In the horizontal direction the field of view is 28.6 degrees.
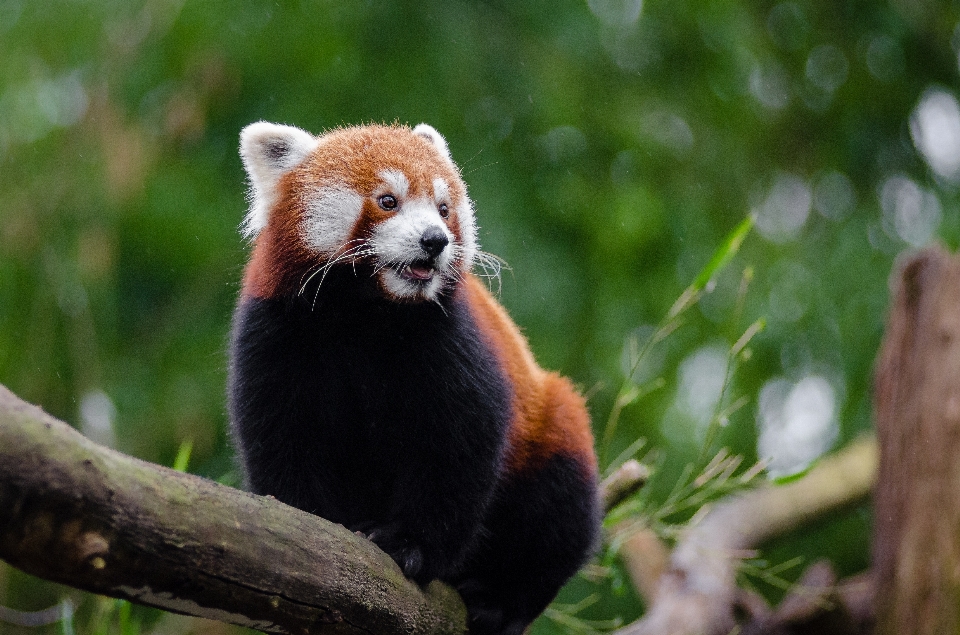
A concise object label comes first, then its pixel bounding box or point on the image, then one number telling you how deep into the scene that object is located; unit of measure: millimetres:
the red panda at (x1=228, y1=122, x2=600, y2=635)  4816
